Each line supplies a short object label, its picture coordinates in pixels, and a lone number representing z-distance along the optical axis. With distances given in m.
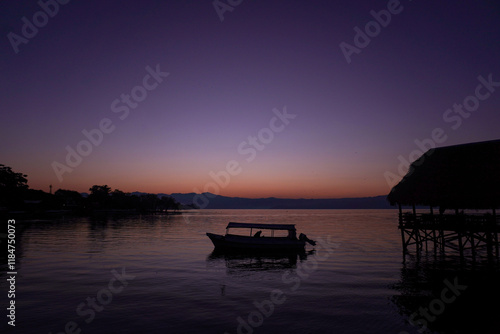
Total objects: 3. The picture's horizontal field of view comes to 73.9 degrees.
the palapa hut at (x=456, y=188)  27.31
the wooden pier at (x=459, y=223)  27.52
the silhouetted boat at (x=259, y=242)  37.72
